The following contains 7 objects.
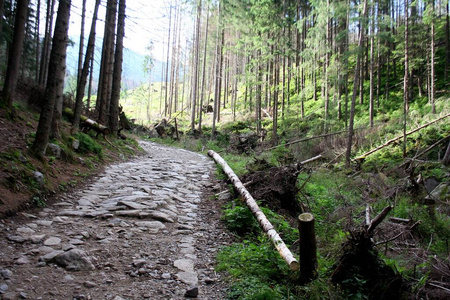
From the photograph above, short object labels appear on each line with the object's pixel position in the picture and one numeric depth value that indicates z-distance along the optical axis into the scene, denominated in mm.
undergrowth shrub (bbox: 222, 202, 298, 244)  4641
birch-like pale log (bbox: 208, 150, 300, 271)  3133
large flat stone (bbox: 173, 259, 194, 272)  3260
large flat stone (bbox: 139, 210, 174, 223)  4703
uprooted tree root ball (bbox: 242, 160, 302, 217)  6152
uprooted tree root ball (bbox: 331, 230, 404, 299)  2811
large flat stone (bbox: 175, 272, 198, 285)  2992
